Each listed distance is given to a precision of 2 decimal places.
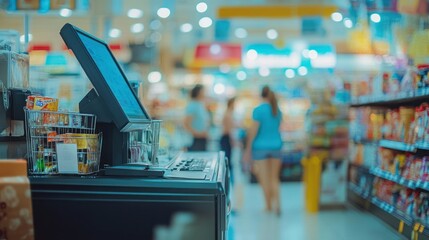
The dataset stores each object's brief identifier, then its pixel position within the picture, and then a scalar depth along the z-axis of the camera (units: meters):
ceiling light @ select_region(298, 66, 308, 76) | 13.29
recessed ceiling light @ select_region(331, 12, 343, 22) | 8.05
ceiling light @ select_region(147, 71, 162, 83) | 14.52
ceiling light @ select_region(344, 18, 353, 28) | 7.49
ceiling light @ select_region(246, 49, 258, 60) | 12.98
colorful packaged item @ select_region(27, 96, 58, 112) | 2.04
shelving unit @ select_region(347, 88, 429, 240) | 4.34
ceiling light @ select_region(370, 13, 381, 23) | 6.34
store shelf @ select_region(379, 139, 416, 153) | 4.65
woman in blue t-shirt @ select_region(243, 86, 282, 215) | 6.71
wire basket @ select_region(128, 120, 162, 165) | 2.21
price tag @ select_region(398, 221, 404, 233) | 4.67
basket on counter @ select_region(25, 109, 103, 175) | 1.96
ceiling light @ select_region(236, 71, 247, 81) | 17.03
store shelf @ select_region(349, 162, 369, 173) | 6.51
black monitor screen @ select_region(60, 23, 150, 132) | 1.98
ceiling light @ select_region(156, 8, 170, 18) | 8.07
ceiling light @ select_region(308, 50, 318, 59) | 12.54
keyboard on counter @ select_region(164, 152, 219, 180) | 1.98
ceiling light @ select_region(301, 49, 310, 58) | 12.60
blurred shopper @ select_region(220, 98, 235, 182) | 7.16
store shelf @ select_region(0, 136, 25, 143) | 2.04
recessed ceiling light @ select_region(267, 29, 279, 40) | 13.06
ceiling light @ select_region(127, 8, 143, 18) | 8.59
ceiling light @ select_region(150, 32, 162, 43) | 12.36
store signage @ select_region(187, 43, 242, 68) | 14.05
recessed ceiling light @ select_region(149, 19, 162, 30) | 10.84
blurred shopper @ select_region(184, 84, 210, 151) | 7.04
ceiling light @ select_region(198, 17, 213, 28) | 8.31
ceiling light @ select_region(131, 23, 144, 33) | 11.25
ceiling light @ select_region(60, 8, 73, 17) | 4.42
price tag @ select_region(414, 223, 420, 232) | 4.18
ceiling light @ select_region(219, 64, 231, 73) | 14.68
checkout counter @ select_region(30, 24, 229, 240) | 1.80
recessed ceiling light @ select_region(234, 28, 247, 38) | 12.78
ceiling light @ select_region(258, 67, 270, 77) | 15.42
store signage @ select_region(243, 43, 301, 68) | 12.84
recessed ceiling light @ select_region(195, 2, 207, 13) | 6.90
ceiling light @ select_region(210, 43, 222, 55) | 14.06
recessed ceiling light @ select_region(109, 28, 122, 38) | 11.03
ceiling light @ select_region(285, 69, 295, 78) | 14.56
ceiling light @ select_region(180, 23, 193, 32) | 10.39
